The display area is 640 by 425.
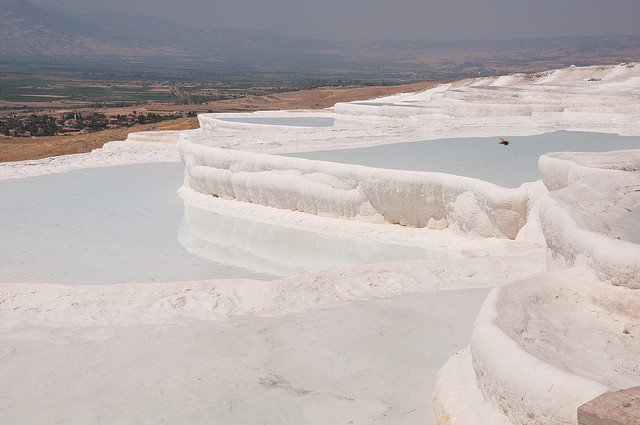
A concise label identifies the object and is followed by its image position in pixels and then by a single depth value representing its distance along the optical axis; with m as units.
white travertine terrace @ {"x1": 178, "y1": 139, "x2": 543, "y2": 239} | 5.84
